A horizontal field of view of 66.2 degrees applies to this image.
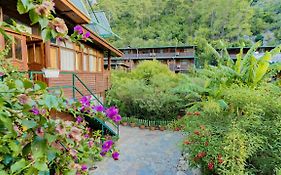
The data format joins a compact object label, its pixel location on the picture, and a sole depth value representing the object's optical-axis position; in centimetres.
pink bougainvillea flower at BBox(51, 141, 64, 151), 98
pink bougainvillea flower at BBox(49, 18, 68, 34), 87
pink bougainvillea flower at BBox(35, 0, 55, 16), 79
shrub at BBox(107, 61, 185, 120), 1267
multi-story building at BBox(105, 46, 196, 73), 3170
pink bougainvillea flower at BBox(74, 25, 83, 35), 126
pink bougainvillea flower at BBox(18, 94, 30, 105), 83
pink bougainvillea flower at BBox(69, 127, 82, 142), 93
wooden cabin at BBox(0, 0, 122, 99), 558
